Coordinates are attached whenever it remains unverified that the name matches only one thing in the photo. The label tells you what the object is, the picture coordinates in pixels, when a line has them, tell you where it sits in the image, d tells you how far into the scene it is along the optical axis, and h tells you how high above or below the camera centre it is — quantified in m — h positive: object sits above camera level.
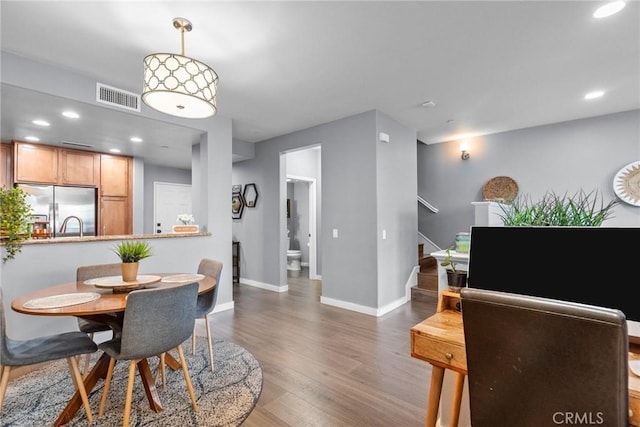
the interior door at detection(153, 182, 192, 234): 6.50 +0.34
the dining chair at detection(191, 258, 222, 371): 2.44 -0.69
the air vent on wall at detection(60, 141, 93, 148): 4.48 +1.17
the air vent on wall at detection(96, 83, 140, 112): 2.92 +1.25
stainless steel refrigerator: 4.41 +0.19
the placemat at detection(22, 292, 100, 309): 1.66 -0.48
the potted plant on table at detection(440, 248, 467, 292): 1.64 -0.35
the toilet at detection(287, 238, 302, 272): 6.87 -1.01
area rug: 1.76 -1.21
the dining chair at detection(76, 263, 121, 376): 2.23 -0.48
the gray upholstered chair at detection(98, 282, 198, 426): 1.60 -0.62
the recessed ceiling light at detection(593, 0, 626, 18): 1.94 +1.39
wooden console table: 1.28 -0.61
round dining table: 1.60 -0.50
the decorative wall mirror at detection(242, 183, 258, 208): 5.43 +0.43
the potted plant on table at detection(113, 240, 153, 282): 2.14 -0.30
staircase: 4.27 -1.07
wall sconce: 5.40 +1.21
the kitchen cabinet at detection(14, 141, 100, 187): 4.36 +0.85
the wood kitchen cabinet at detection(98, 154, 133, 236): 5.16 +0.43
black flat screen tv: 1.14 -0.21
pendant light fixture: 1.86 +0.89
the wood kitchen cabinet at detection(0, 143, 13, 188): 4.36 +0.82
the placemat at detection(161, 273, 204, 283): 2.33 -0.49
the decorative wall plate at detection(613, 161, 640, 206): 4.03 +0.43
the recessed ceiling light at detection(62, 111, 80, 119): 3.18 +1.16
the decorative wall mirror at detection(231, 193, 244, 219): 5.71 +0.25
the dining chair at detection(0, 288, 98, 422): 1.58 -0.76
